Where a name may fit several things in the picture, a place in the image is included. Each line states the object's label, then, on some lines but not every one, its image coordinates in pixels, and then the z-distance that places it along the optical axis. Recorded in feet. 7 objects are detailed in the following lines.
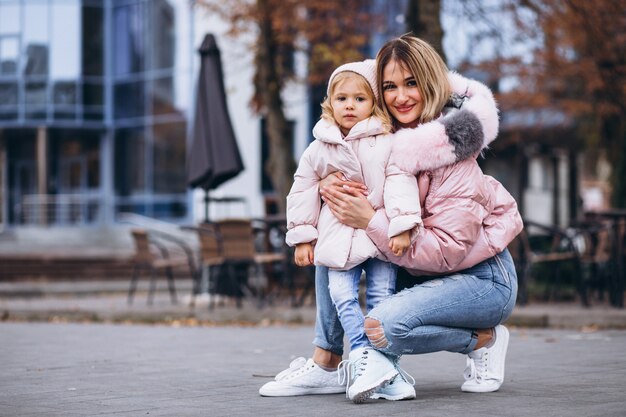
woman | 16.97
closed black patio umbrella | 46.75
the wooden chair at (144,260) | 47.60
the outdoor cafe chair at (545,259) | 40.11
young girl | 17.24
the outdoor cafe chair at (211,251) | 43.60
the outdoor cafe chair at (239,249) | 41.86
